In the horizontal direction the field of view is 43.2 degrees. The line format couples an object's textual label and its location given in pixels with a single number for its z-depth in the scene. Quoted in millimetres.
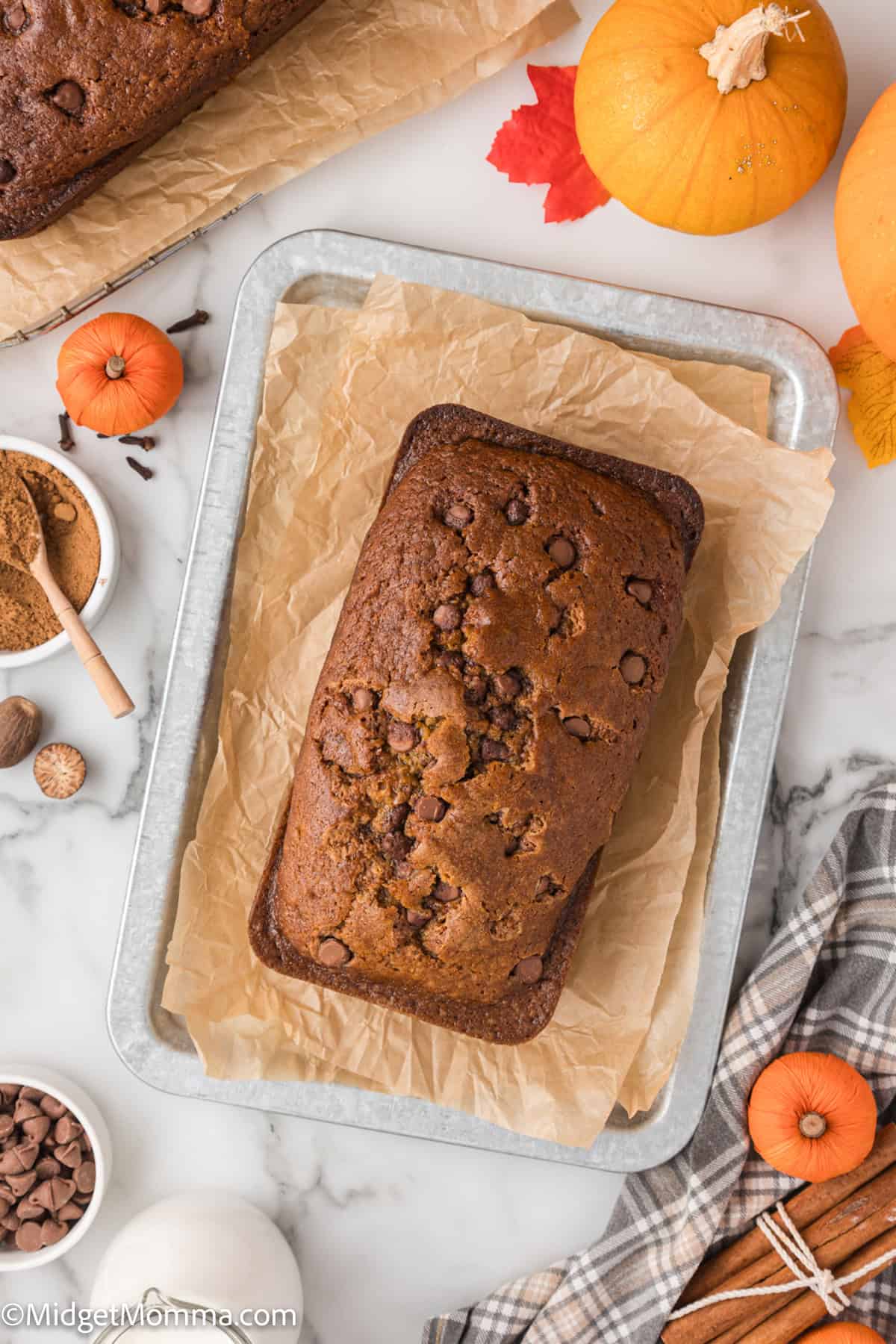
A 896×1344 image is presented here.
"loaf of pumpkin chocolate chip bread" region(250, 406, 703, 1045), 1950
